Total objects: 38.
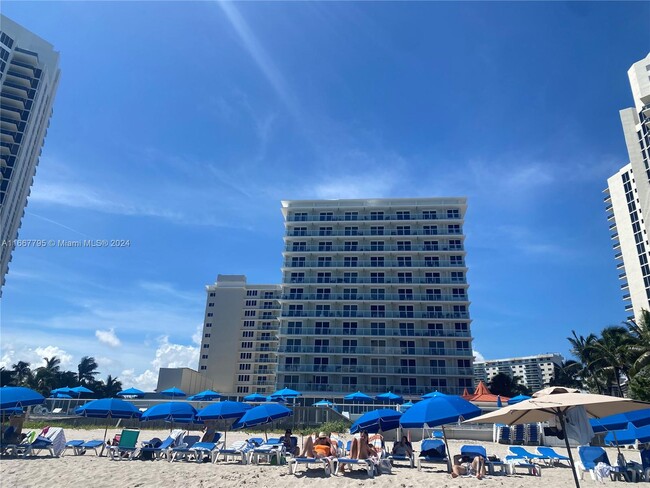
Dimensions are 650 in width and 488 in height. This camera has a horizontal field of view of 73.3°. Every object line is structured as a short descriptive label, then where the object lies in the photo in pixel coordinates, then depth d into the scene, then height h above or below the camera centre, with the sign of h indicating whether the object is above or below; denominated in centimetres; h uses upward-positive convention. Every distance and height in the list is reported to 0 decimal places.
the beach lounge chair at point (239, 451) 1411 -226
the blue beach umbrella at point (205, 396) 3153 -121
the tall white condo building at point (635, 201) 6638 +3144
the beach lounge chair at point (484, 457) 1219 -191
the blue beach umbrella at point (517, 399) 2448 -60
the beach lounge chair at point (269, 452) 1390 -219
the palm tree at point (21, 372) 6269 +12
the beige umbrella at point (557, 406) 723 -28
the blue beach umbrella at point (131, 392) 3022 -105
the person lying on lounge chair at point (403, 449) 1360 -191
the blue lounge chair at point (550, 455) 1336 -194
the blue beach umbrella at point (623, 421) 1171 -76
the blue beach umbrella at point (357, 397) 3198 -96
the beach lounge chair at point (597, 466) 1147 -194
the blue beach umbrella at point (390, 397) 3093 -87
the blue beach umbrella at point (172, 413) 1642 -127
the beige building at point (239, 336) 7056 +704
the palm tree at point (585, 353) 4908 +417
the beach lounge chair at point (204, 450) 1449 -229
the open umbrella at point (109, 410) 1625 -123
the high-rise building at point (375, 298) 4950 +1003
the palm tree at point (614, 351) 3966 +367
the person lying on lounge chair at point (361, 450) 1218 -180
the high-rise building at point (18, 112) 6262 +3722
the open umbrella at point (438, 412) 1120 -66
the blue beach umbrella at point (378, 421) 1401 -116
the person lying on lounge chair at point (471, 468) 1129 -205
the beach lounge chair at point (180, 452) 1470 -239
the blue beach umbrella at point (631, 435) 1231 -120
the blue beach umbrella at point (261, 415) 1477 -112
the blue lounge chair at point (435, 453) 1398 -207
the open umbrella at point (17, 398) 1491 -83
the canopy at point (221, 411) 1594 -114
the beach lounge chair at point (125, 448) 1498 -235
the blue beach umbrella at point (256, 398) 3030 -119
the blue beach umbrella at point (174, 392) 3208 -100
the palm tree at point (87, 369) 6862 +87
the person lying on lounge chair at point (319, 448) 1232 -183
